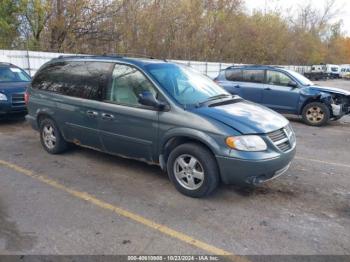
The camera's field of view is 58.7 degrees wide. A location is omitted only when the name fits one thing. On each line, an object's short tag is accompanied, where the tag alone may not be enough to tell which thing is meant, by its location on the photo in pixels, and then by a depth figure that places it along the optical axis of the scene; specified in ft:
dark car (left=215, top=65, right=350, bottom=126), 29.09
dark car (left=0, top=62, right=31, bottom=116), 25.90
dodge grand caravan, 12.04
